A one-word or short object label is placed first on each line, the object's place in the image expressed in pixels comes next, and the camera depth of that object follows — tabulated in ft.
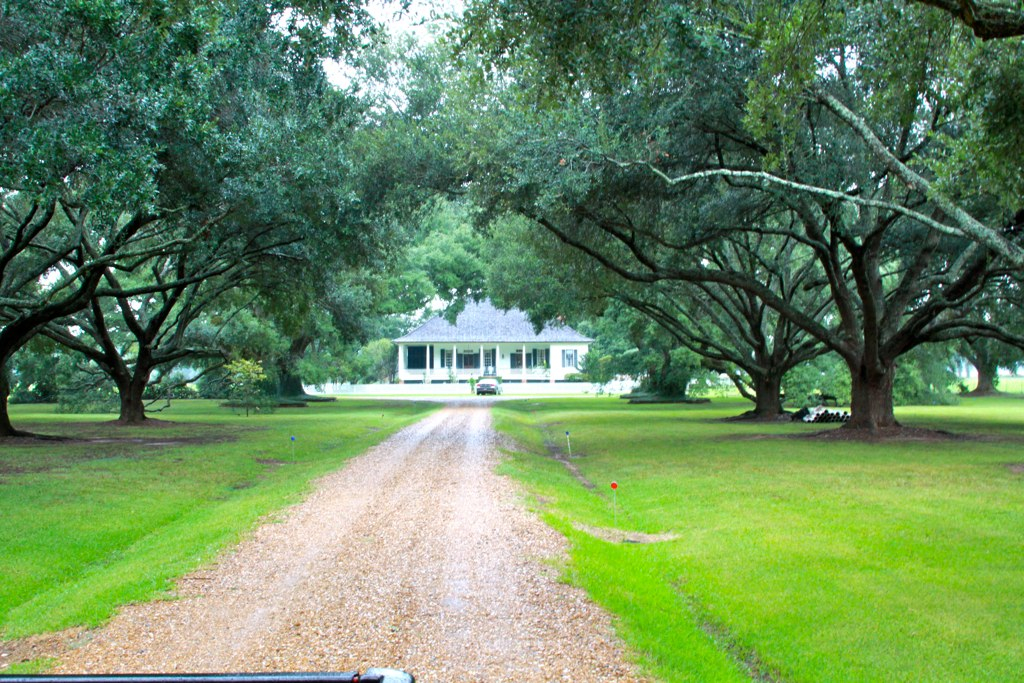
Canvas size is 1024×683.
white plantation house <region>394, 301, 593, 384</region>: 217.97
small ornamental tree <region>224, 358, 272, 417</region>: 113.29
